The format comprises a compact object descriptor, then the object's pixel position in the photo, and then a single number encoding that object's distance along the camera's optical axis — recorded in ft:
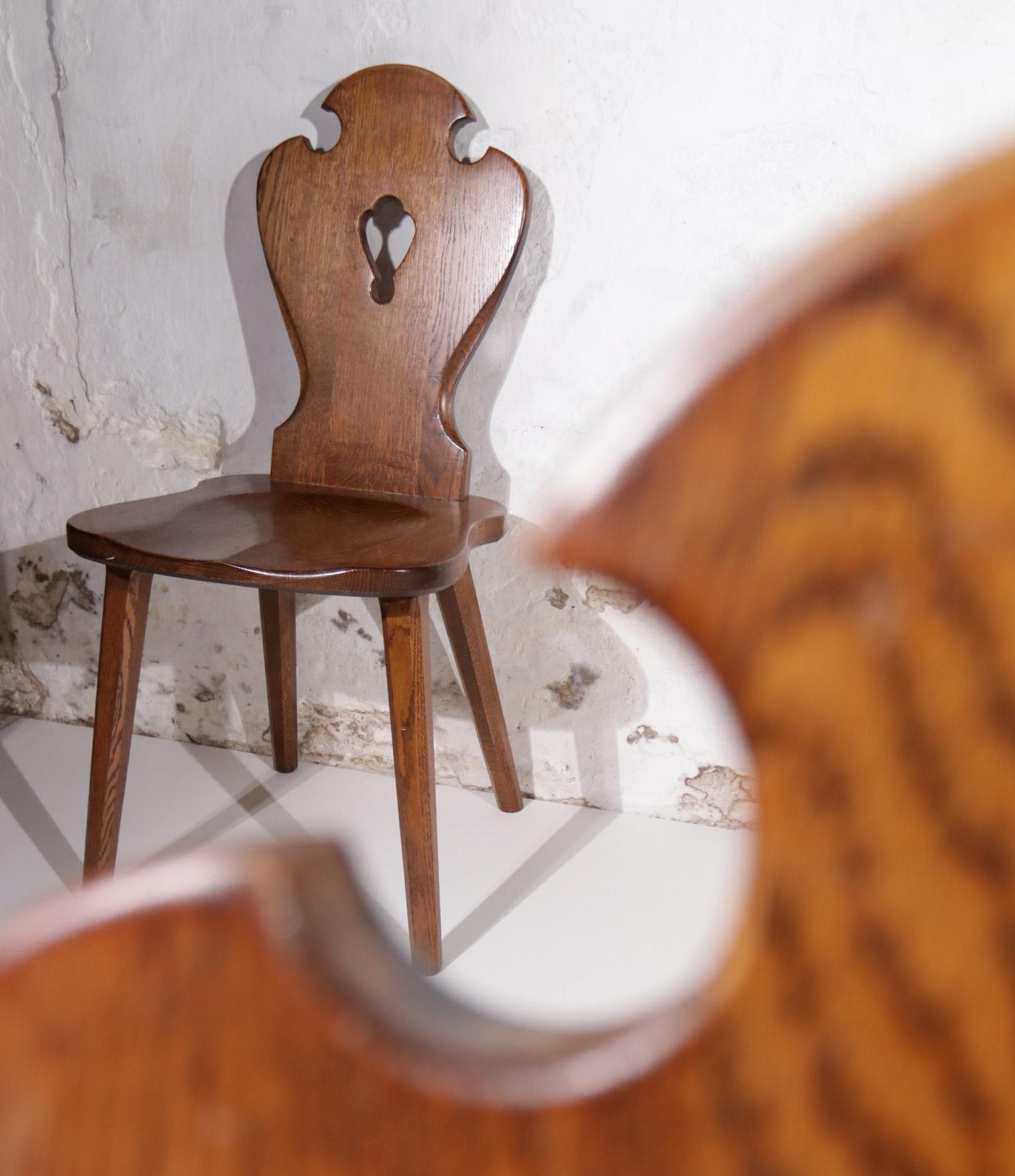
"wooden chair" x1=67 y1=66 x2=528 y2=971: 4.34
